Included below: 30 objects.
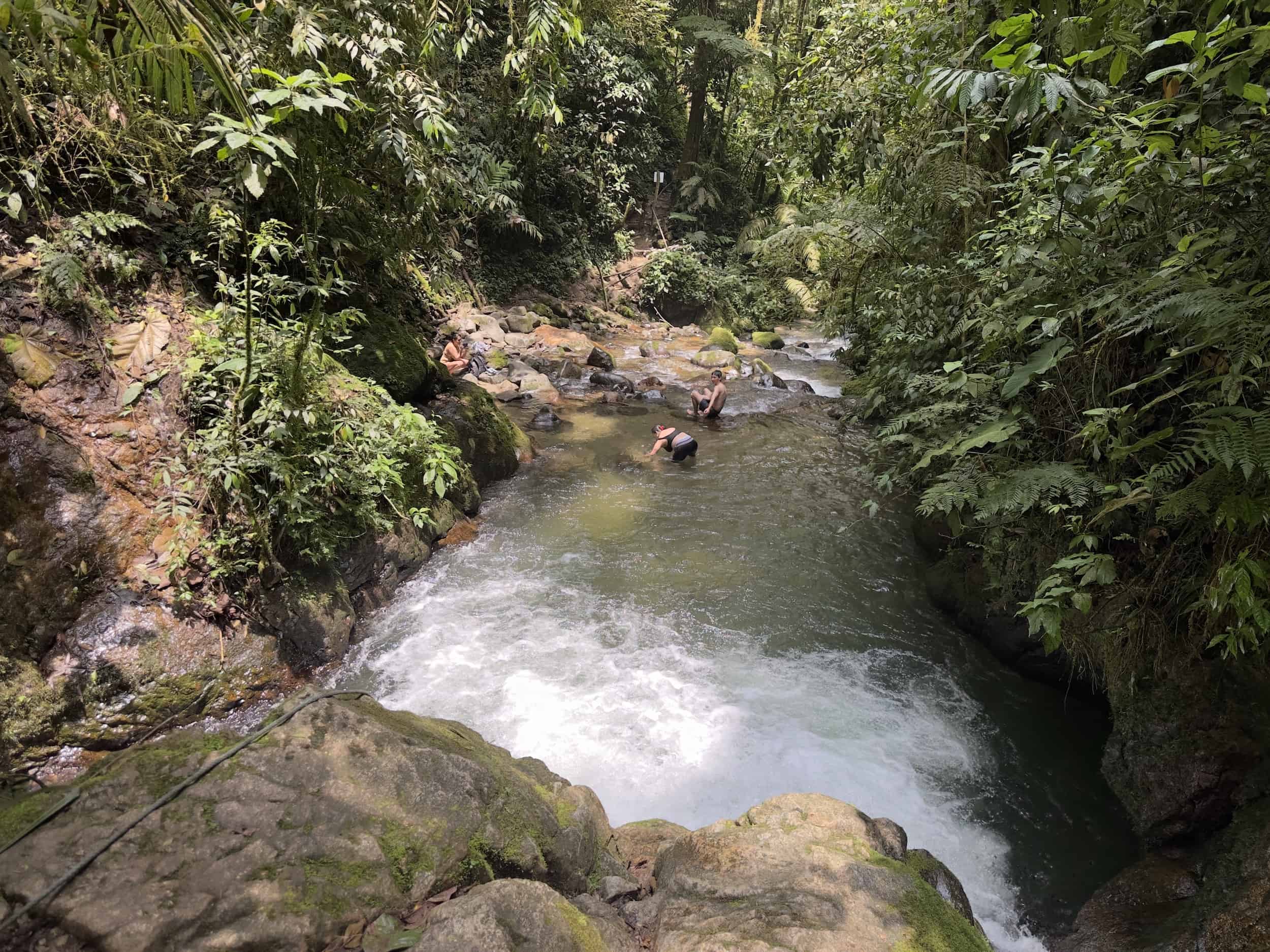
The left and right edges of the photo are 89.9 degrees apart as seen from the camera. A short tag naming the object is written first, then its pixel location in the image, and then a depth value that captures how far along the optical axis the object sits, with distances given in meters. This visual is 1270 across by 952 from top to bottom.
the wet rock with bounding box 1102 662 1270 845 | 3.42
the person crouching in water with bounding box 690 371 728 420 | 11.00
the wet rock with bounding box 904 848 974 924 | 3.02
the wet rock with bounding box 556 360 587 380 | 13.16
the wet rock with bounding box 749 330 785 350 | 18.19
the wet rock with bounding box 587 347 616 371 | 13.71
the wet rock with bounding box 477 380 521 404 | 11.24
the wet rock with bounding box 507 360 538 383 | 12.21
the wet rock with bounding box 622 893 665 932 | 2.47
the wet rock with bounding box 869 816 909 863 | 3.06
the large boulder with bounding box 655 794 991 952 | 2.32
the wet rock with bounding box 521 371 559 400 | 11.77
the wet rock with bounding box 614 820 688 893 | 2.97
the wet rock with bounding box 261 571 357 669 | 4.66
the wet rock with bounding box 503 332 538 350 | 14.31
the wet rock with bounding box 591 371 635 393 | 12.56
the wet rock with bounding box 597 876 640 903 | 2.63
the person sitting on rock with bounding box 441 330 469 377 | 10.46
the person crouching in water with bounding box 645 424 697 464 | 9.48
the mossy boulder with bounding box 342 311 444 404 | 6.87
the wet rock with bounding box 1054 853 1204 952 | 3.12
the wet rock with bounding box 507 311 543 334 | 15.41
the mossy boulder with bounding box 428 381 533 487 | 7.77
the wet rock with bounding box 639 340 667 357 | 16.14
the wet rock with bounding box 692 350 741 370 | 15.20
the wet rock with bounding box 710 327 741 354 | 16.95
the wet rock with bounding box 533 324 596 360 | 14.78
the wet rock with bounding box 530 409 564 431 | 10.43
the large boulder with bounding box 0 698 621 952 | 1.76
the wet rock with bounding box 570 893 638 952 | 2.23
